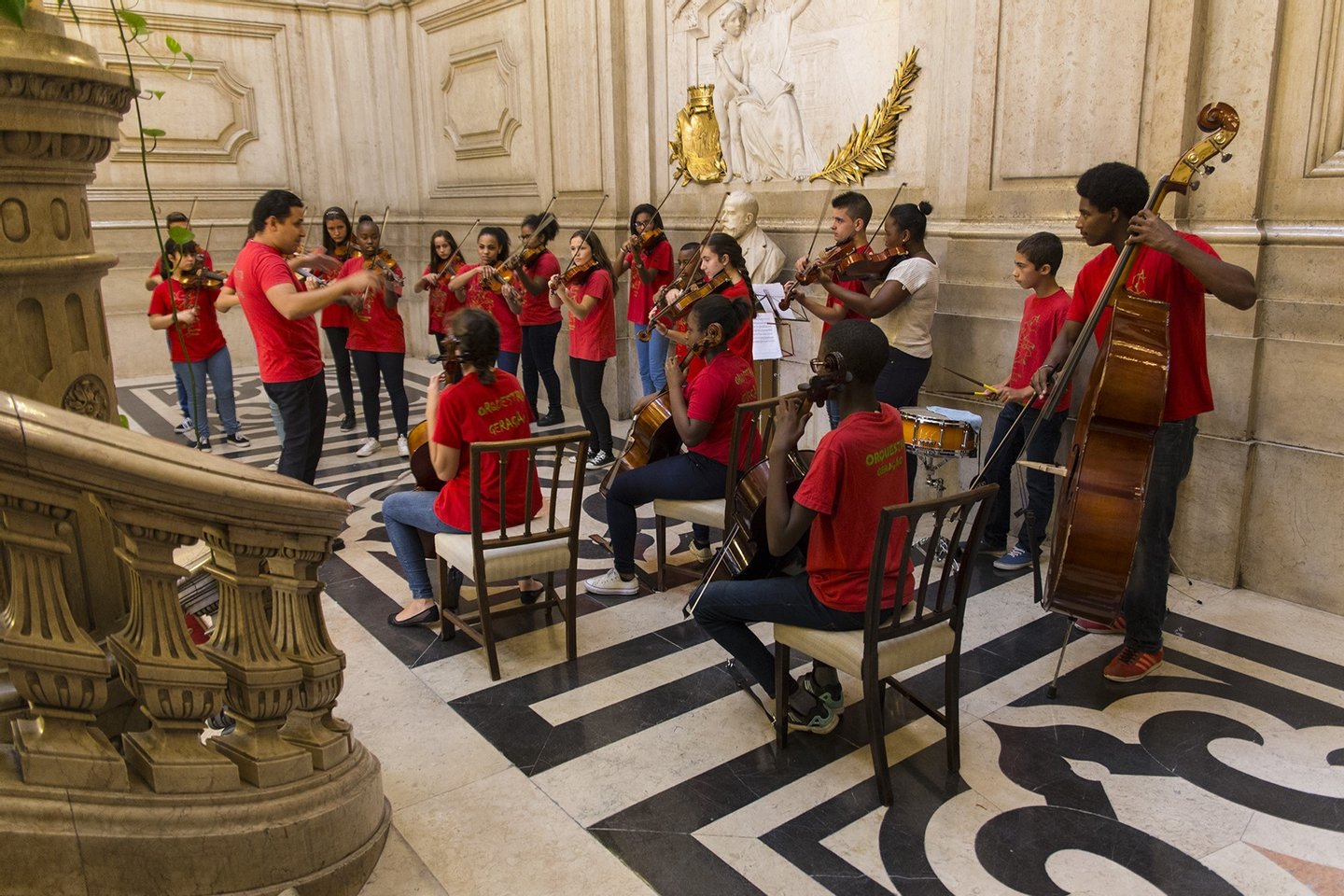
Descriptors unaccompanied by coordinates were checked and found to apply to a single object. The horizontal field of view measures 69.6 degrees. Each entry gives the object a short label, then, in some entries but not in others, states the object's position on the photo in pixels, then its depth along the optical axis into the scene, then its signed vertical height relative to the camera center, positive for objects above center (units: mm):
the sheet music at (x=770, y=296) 5496 -350
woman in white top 4859 -374
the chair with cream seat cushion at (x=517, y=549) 3326 -1121
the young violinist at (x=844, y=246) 5070 -75
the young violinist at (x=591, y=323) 6547 -594
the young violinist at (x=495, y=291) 6824 -394
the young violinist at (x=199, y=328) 6559 -611
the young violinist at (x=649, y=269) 6621 -238
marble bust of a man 6109 -27
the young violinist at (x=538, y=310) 6957 -543
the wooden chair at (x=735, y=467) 3805 -924
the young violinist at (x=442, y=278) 7258 -309
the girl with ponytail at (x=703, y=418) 3932 -740
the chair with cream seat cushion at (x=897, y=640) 2530 -1141
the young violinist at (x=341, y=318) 7137 -596
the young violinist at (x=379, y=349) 6645 -761
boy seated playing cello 2629 -725
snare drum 4219 -877
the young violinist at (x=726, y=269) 5141 -186
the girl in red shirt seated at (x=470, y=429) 3531 -704
